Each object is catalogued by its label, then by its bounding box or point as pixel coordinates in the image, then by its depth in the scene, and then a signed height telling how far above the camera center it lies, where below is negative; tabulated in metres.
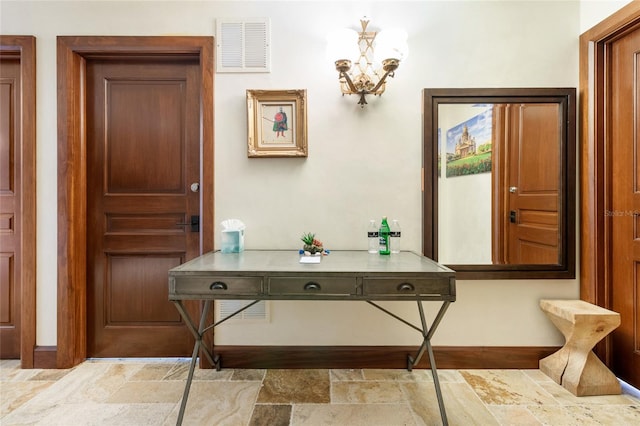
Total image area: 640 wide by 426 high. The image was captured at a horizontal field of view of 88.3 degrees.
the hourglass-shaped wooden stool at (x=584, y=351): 2.02 -0.90
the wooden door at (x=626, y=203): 2.08 +0.04
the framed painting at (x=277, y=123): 2.32 +0.63
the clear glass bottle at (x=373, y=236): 2.25 -0.17
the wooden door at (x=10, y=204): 2.46 +0.06
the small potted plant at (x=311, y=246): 2.13 -0.23
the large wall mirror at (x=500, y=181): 2.29 +0.20
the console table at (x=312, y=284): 1.68 -0.38
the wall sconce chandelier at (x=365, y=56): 2.05 +1.01
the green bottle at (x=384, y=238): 2.16 -0.18
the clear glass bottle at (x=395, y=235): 2.22 -0.17
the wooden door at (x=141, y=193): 2.49 +0.14
